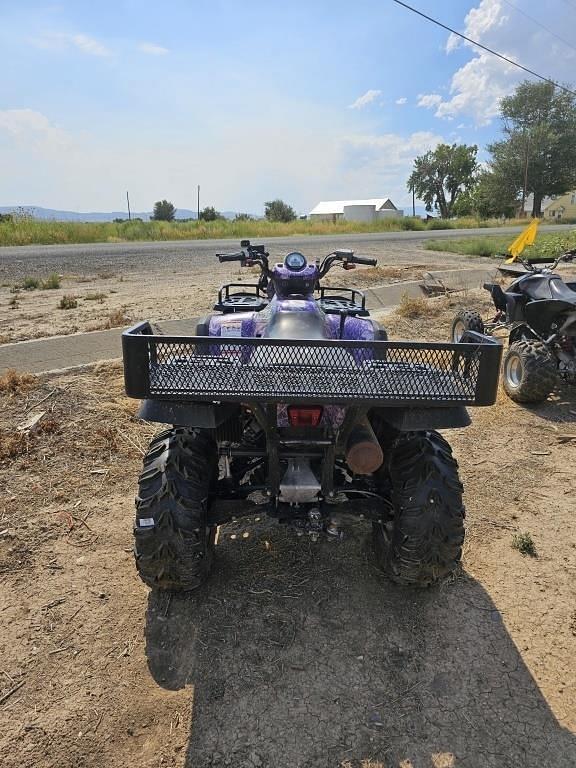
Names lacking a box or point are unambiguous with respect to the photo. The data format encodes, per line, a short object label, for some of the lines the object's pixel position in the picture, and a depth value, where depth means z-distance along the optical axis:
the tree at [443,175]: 71.69
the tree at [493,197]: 52.47
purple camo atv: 2.18
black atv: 5.35
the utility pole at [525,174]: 48.75
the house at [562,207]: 61.89
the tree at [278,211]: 54.28
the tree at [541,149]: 50.44
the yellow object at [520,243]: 6.93
